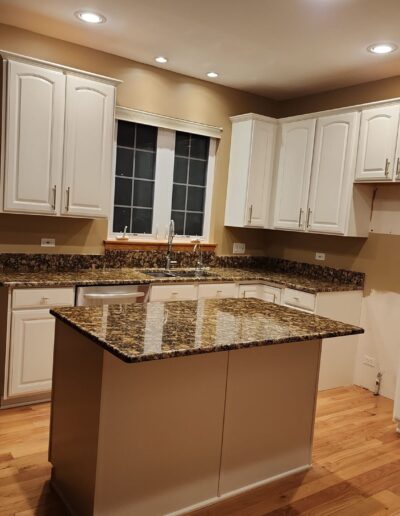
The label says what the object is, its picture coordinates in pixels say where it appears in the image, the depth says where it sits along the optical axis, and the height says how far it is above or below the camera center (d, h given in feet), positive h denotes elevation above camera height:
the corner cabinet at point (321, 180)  12.97 +1.30
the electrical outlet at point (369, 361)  13.43 -3.75
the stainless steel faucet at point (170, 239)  14.39 -0.77
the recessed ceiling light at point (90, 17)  10.16 +4.16
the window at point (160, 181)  14.02 +1.00
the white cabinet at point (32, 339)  10.50 -3.05
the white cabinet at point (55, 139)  10.73 +1.58
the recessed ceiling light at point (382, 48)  10.80 +4.20
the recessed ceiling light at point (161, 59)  12.79 +4.18
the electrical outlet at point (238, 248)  16.17 -1.00
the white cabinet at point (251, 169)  14.76 +1.62
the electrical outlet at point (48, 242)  12.38 -0.98
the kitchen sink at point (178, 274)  13.70 -1.74
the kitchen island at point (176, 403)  6.41 -2.85
